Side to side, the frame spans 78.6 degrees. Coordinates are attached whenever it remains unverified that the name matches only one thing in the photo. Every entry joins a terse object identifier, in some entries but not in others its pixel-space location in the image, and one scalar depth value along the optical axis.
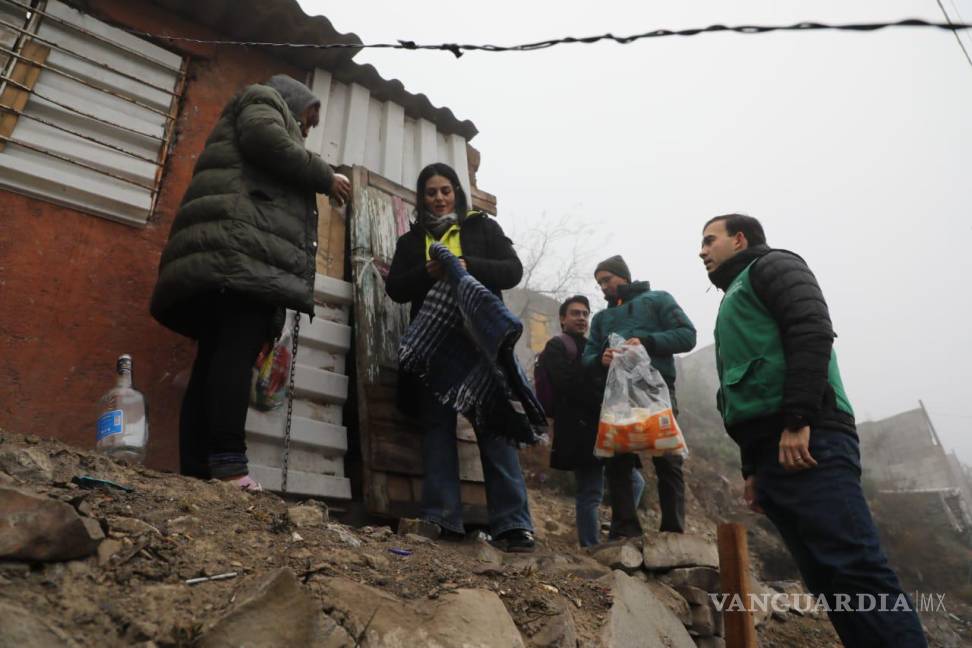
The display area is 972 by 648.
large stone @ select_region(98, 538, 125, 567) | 1.37
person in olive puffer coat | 2.31
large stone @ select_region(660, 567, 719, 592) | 2.92
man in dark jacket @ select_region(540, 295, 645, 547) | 3.66
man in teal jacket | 3.25
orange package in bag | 3.08
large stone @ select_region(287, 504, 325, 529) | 1.98
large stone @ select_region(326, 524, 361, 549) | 1.96
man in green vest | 1.76
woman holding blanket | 2.76
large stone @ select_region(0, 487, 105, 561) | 1.25
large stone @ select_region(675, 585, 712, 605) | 2.88
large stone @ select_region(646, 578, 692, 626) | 2.72
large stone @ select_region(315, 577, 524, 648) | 1.45
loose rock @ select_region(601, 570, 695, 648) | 2.05
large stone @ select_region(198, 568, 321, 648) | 1.26
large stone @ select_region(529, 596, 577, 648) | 1.76
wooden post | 2.34
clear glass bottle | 2.52
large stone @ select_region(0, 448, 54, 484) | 1.62
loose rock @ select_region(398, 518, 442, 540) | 2.63
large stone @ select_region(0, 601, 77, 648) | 1.05
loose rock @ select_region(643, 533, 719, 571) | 2.90
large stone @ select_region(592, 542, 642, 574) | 2.79
